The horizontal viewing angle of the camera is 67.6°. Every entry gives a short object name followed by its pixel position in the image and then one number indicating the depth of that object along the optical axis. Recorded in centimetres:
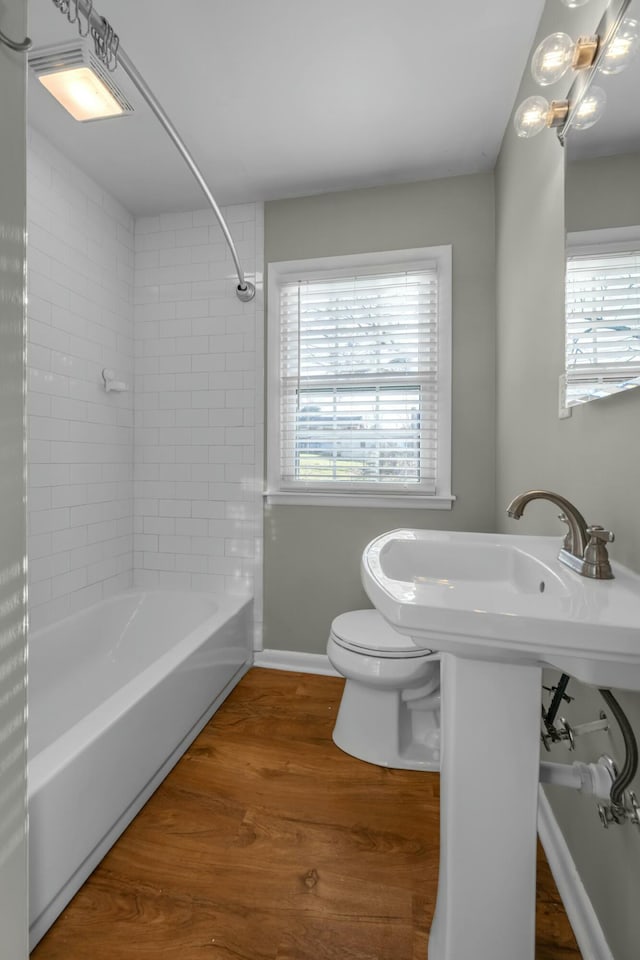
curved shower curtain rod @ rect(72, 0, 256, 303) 121
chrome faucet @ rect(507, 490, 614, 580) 92
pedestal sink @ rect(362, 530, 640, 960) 68
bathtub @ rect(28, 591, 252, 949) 116
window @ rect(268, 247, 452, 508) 239
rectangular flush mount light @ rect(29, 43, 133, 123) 128
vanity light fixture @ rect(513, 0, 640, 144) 95
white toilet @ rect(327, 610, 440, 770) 175
